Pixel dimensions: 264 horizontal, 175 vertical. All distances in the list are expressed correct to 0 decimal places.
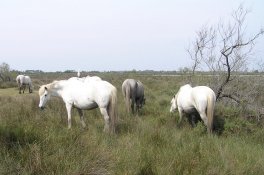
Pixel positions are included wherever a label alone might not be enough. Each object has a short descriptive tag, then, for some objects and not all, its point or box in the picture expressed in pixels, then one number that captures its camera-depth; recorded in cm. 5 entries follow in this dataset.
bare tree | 1177
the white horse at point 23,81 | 2528
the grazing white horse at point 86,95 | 851
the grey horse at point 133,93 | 1334
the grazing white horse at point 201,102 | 892
